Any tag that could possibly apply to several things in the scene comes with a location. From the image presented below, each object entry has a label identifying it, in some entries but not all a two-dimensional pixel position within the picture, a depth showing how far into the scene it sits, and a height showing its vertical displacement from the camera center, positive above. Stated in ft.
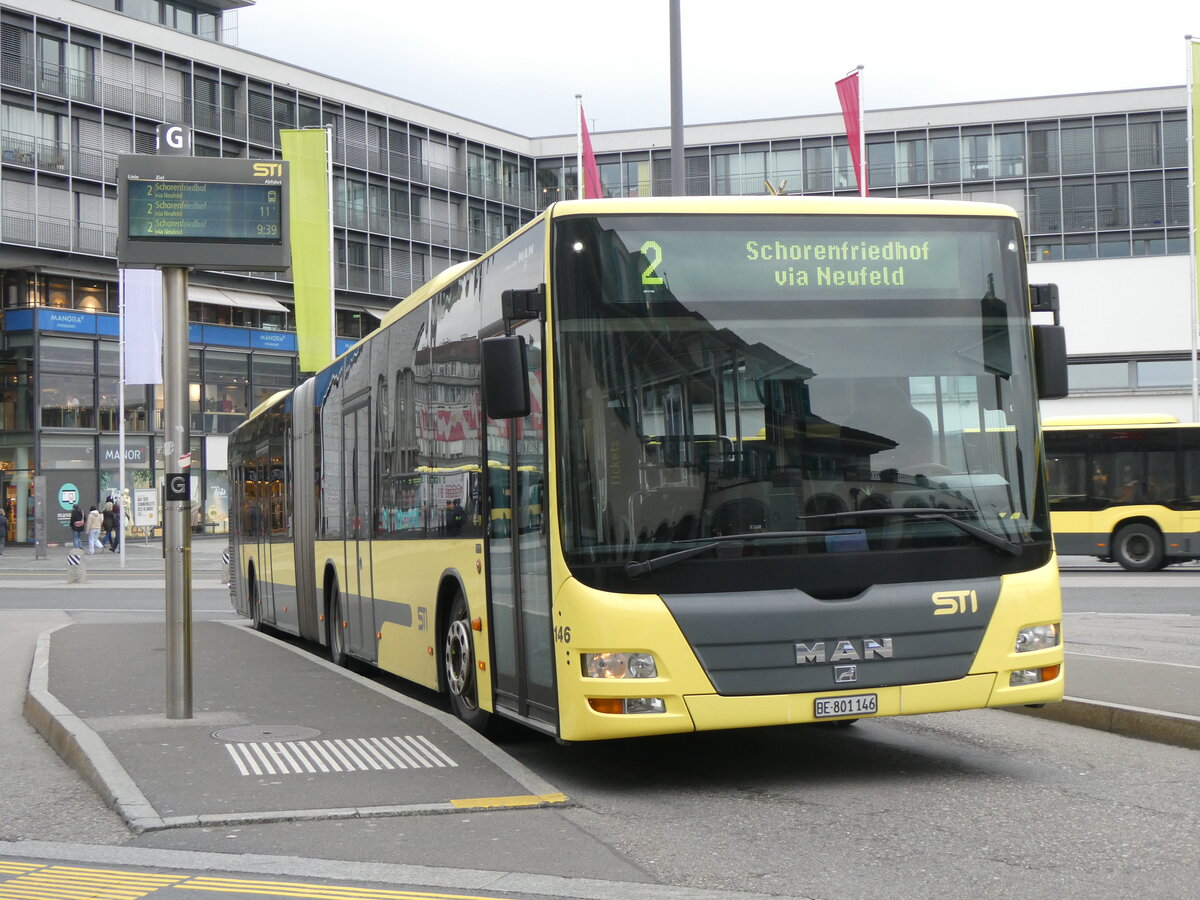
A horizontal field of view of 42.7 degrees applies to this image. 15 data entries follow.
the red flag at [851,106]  78.74 +20.01
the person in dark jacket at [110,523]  162.64 -1.01
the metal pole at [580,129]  78.89 +19.63
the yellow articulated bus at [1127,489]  94.89 -0.38
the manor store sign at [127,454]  167.94 +6.53
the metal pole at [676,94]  51.98 +13.97
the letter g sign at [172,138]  53.93 +13.53
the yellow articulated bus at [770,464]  25.34 +0.50
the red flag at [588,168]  77.66 +17.05
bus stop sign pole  32.78 -0.01
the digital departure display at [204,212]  32.96 +6.45
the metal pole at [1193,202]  106.93 +19.82
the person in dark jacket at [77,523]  148.46 -0.82
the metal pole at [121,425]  127.65 +8.16
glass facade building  162.09 +41.44
